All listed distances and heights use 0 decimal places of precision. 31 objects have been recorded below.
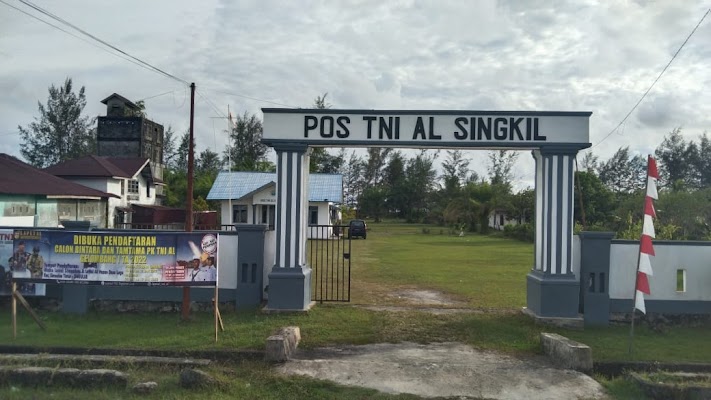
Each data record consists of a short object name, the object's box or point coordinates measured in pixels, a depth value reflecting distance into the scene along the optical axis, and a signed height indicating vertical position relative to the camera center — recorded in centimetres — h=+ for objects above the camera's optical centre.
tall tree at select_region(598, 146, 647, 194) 7275 +631
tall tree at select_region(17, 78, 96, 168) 5691 +788
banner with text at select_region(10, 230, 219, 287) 895 -84
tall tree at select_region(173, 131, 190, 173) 7306 +706
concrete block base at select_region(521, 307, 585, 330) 944 -188
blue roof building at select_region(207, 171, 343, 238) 3372 +95
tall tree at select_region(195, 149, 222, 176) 7330 +673
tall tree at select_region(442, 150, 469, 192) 7494 +658
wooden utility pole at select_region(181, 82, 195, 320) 988 +77
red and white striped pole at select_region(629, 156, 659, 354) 772 -34
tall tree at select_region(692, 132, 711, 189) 5947 +611
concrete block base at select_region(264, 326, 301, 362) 709 -183
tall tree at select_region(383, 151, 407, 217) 7169 +381
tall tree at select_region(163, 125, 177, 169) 7194 +794
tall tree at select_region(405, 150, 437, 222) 6909 +298
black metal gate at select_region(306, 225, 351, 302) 1204 -194
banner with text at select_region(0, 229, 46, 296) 988 -127
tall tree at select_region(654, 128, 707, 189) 6038 +660
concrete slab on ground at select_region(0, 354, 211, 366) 670 -191
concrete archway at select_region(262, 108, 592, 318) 978 +126
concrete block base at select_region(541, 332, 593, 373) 698 -184
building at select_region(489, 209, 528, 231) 5370 -47
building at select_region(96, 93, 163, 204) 4541 +625
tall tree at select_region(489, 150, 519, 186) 6625 +592
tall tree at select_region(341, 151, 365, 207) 7794 +496
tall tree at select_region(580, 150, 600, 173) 6950 +747
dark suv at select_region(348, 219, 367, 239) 3516 -109
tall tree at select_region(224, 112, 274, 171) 6362 +798
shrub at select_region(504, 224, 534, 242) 3625 -119
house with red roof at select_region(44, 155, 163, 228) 3375 +206
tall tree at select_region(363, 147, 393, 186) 8062 +689
